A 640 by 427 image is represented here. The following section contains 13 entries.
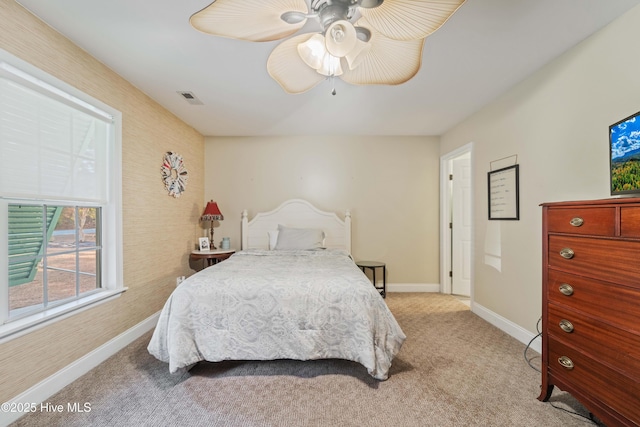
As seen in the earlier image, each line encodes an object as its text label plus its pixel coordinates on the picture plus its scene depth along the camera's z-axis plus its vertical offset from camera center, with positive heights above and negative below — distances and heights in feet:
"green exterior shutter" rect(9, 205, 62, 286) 5.75 -0.55
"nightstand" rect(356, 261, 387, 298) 12.92 -2.49
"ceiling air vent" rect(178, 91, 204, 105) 9.42 +3.91
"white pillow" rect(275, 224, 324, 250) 12.48 -1.12
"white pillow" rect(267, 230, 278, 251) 13.38 -1.21
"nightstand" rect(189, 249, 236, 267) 12.18 -1.74
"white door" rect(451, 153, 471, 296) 14.01 -0.70
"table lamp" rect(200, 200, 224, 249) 13.17 +0.02
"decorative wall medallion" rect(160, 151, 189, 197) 10.85 +1.58
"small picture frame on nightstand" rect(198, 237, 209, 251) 13.00 -1.34
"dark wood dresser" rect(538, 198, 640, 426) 4.22 -1.55
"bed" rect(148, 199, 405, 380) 6.63 -2.58
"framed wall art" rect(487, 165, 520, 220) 8.98 +0.60
